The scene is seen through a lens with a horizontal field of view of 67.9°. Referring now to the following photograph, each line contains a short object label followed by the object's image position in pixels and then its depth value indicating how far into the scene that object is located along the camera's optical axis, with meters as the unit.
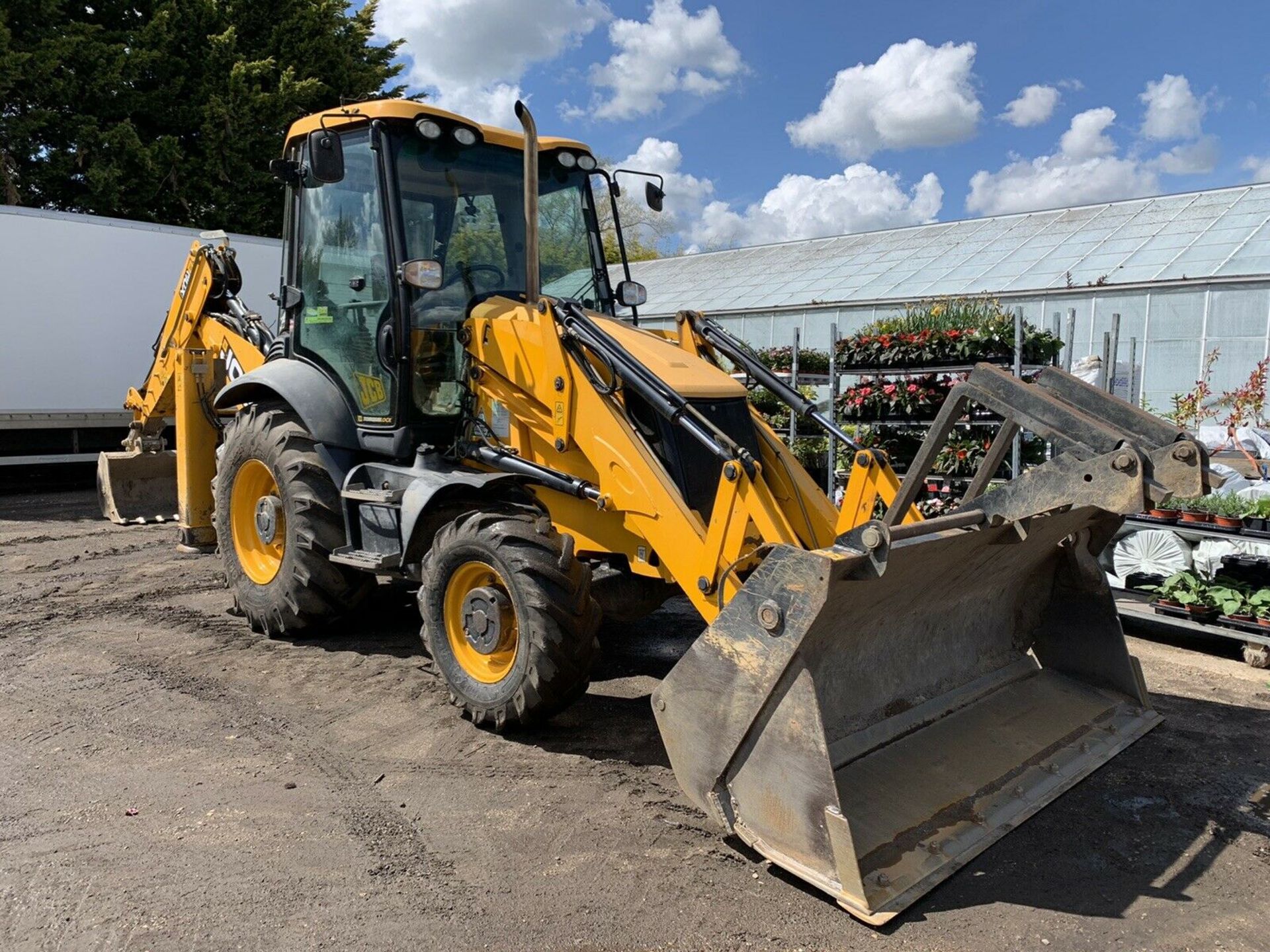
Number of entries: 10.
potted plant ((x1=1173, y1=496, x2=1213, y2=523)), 6.95
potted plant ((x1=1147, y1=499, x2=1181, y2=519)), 7.09
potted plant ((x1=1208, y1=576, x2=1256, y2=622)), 6.23
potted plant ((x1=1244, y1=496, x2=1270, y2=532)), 6.61
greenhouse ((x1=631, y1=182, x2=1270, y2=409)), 13.51
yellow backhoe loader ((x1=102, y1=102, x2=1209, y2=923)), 3.25
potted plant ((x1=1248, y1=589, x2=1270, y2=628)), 6.14
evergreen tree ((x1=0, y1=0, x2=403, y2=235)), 16.11
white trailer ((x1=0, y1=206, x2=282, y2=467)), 11.82
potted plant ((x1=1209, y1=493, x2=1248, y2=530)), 6.70
